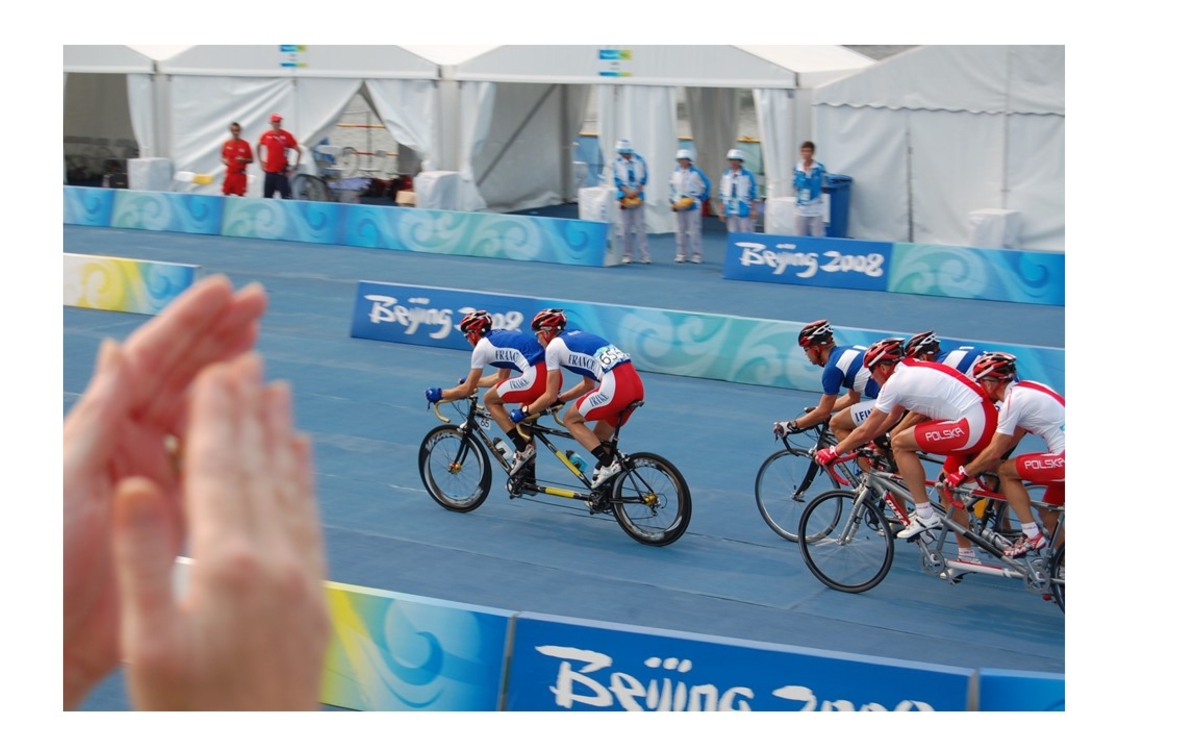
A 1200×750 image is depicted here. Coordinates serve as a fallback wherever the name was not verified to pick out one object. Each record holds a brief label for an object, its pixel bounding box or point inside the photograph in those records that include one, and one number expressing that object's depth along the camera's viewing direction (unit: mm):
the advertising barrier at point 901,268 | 18141
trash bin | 22906
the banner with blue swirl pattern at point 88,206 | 26250
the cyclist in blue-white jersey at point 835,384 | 9602
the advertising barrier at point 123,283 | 17594
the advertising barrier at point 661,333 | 13852
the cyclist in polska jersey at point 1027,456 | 8125
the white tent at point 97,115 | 34094
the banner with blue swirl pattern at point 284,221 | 23938
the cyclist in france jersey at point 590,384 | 9703
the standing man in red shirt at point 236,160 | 26969
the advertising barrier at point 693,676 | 5836
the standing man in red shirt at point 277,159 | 26219
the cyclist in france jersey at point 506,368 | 10125
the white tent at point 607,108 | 23219
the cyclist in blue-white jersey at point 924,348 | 9219
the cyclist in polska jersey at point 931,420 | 8477
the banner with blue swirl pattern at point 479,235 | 21719
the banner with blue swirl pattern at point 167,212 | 25203
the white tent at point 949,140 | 20859
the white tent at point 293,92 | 26569
